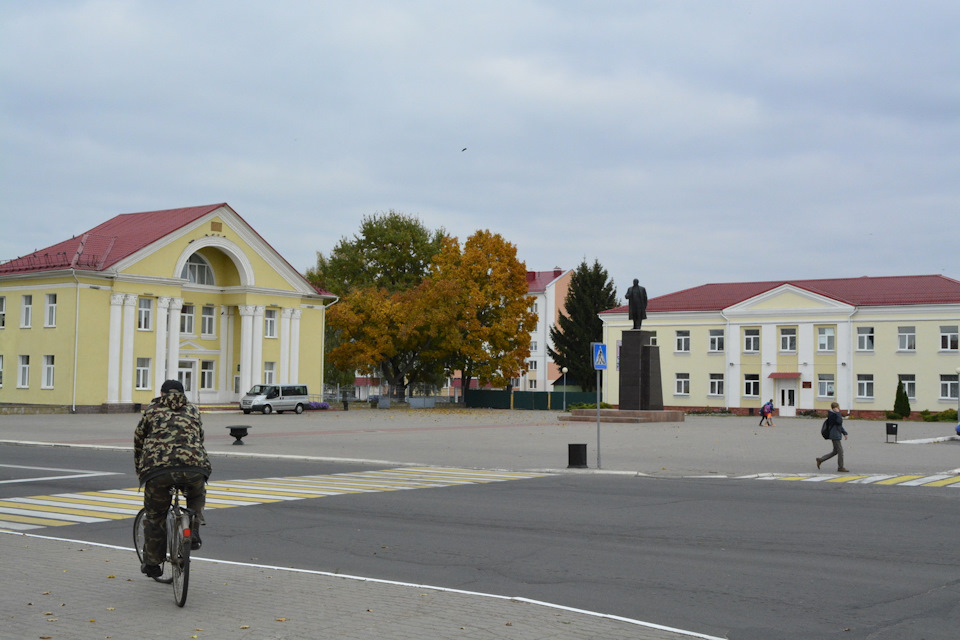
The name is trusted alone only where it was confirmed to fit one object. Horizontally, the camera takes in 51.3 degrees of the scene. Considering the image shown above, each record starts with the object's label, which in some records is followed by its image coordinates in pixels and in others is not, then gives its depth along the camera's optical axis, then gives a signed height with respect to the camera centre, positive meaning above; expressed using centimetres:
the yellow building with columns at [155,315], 5616 +450
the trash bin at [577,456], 2336 -146
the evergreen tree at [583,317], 8800 +676
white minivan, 5981 -50
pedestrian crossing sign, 2270 +89
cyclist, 823 -59
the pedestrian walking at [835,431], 2350 -80
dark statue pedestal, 4675 +101
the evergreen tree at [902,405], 6469 -47
